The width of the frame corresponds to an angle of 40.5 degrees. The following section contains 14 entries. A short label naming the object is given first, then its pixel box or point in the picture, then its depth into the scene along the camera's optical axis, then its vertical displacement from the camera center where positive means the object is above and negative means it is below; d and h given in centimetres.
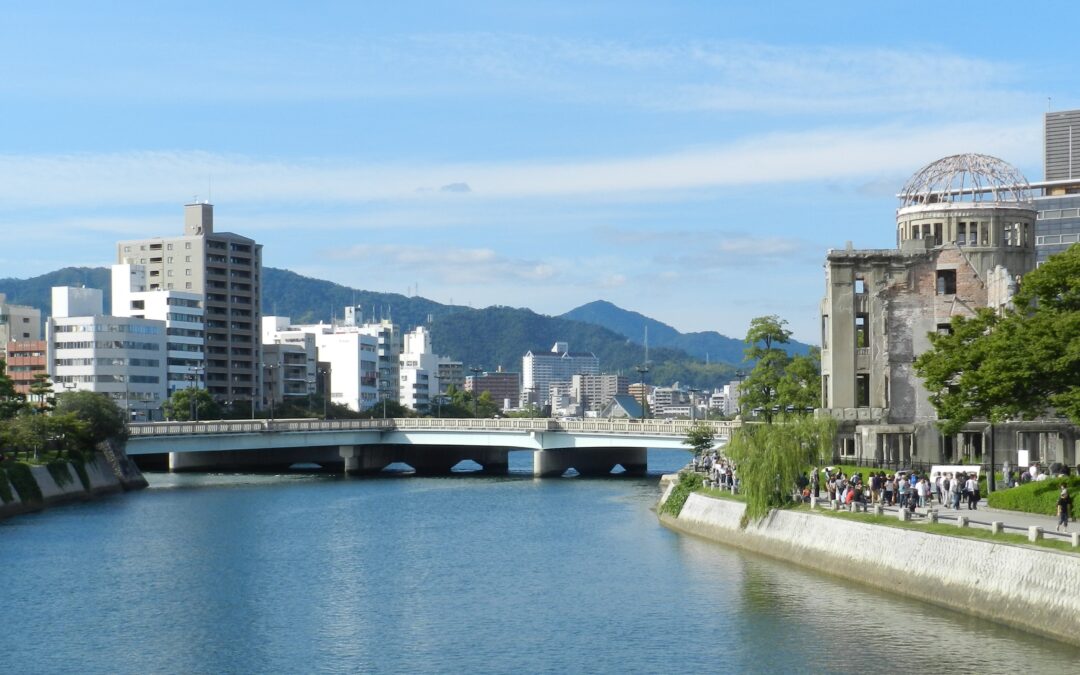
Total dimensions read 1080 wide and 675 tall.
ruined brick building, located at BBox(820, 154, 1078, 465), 9788 +762
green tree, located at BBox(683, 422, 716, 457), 12475 -242
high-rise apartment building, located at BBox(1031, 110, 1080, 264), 19725 +2556
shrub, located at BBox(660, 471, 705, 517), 8891 -494
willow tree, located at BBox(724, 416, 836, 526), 7250 -252
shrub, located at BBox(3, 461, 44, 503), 9831 -464
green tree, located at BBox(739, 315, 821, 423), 11369 +275
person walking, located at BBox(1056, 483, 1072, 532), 5334 -369
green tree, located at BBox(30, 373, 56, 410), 12585 +240
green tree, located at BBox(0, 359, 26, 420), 11644 +98
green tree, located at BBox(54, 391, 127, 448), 11744 +13
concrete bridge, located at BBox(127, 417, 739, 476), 13725 -301
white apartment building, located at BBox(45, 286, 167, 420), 19900 +595
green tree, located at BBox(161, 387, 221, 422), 19000 +95
